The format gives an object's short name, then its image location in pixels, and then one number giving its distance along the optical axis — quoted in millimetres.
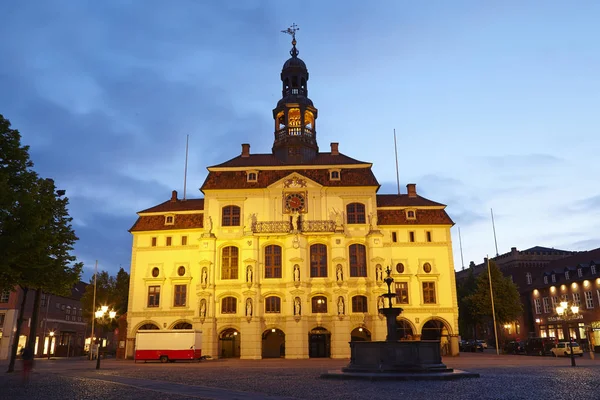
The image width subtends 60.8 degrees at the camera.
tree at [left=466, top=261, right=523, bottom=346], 58188
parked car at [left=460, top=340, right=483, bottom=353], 63500
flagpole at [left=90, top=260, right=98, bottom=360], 46912
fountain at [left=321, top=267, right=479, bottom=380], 23250
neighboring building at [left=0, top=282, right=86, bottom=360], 57406
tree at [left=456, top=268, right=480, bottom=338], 63344
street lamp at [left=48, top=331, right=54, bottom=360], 64000
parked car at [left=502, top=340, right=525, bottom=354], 55375
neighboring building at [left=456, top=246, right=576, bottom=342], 75062
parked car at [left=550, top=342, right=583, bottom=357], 44069
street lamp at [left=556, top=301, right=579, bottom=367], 38344
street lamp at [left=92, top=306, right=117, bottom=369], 39322
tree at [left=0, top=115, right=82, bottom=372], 21891
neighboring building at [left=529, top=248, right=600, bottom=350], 57656
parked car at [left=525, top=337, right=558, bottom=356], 49316
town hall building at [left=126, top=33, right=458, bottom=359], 47344
